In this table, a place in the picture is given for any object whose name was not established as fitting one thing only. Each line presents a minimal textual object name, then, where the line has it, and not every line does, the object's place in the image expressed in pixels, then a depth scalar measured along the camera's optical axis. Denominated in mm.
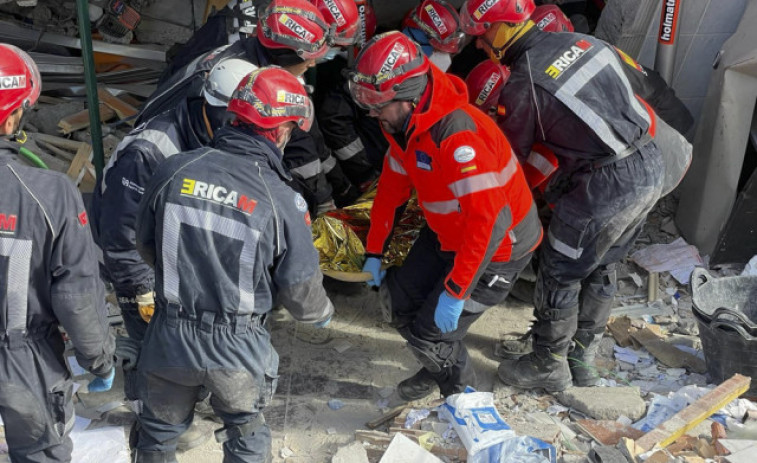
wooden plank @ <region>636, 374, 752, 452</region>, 4289
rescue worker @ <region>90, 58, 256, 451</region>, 3965
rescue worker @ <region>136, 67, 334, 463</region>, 3314
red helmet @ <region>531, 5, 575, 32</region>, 5586
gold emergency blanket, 5359
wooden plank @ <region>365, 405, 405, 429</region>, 4695
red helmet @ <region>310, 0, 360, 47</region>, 5305
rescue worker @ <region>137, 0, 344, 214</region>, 4344
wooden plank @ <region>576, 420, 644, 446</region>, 4469
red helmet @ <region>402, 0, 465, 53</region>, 5590
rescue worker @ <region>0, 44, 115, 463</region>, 3191
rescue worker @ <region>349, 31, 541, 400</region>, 3963
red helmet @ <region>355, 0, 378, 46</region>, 5850
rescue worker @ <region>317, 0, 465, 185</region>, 5582
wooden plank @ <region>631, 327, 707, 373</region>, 5246
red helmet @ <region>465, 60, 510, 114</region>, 5156
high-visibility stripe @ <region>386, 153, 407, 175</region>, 4523
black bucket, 4707
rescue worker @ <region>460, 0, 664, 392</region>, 4285
